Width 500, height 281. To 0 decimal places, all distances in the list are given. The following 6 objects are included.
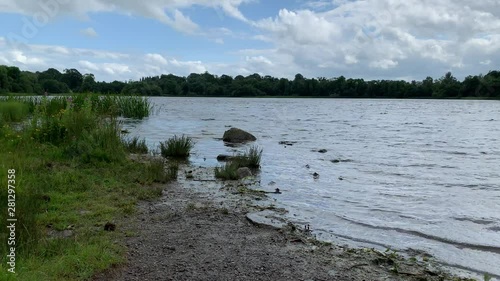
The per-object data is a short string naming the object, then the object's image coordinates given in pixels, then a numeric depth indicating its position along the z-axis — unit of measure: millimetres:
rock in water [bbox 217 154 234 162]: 16403
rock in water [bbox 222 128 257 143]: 23781
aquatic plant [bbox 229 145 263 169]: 14754
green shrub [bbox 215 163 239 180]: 12602
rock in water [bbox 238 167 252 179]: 13031
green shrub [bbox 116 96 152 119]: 36562
